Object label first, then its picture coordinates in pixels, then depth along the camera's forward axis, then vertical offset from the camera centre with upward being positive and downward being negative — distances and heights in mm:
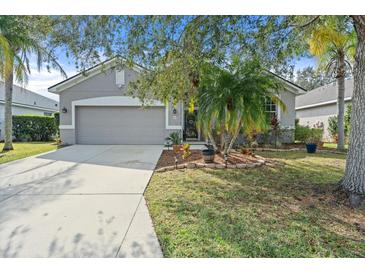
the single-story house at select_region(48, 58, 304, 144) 13828 +922
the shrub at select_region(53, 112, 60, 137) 16200 +676
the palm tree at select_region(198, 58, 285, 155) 7418 +1089
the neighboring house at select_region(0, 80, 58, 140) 18544 +2435
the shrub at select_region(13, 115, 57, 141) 17156 +18
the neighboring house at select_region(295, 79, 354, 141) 18562 +2140
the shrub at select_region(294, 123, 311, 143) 14000 -235
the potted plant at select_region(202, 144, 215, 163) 7578 -881
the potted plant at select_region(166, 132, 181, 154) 11488 -532
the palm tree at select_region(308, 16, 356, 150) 9516 +3697
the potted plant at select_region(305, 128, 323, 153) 12480 -379
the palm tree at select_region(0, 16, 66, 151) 8995 +3176
